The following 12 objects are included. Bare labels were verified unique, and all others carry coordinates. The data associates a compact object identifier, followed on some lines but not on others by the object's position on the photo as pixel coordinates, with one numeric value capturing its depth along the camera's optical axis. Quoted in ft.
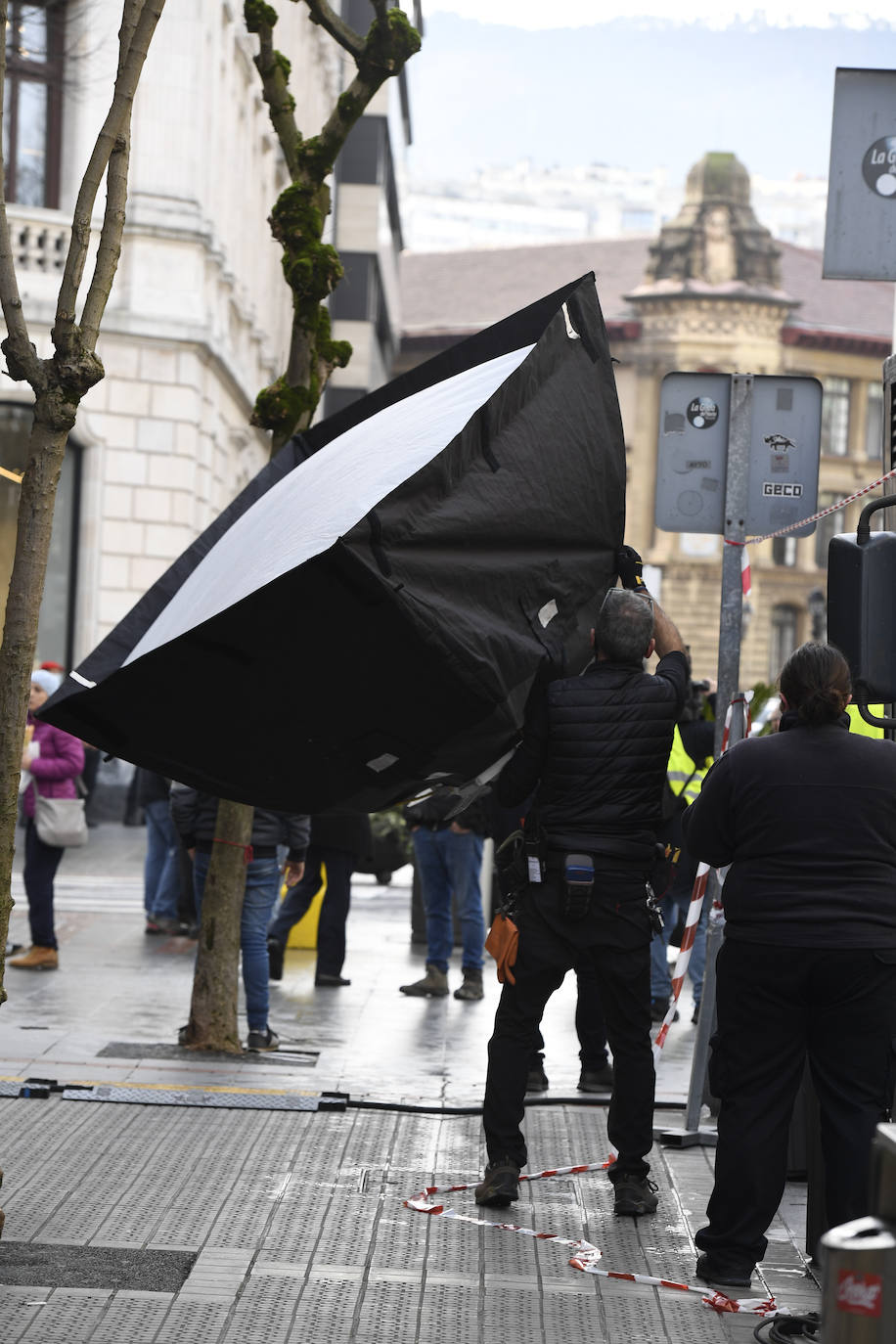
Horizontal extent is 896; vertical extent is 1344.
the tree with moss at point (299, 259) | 59.44
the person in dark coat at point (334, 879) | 74.32
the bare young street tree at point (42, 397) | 37.85
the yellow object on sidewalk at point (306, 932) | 87.71
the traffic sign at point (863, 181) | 53.43
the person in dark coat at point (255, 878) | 60.53
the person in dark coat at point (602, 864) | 41.42
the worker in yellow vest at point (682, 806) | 67.42
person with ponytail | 35.06
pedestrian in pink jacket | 74.91
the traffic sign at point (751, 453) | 51.32
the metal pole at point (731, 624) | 49.13
